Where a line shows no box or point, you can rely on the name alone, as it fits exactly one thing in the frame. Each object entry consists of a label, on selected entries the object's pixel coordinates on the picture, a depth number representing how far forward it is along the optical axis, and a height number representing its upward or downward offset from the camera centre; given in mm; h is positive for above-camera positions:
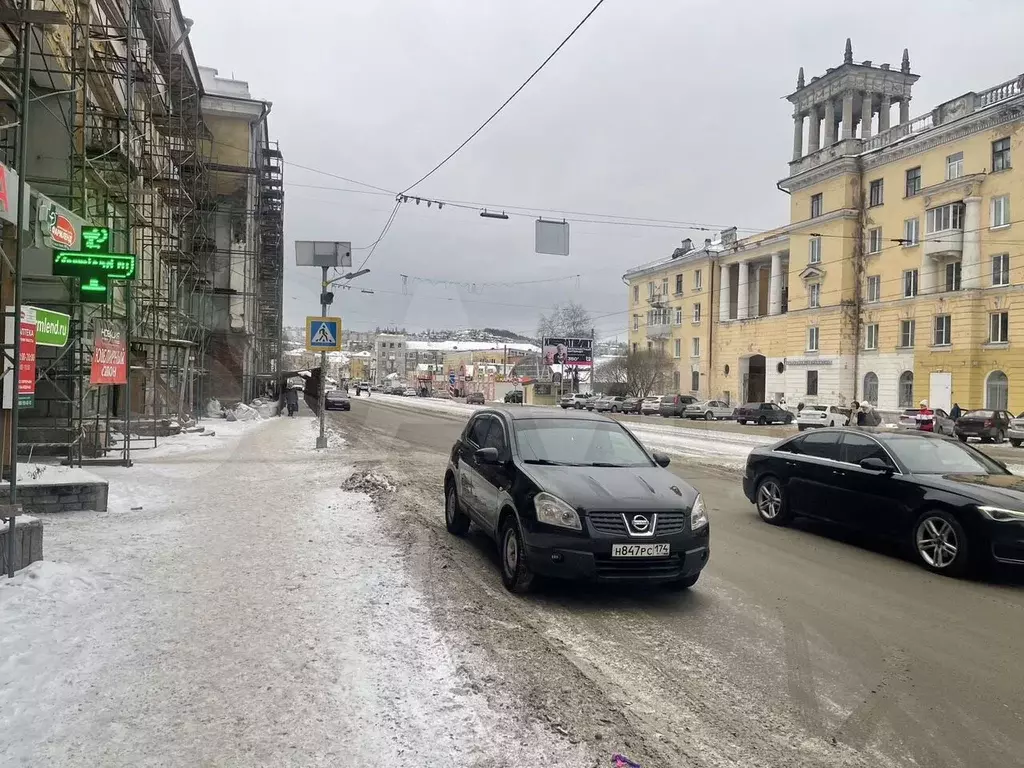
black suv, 5625 -991
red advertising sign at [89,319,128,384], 12922 +330
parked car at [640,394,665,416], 55219 -1428
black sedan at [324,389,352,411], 43625 -1293
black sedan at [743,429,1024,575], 6531 -1032
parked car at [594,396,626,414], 58094 -1489
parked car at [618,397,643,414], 58138 -1462
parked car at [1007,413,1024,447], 27388 -1441
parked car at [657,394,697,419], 52634 -1255
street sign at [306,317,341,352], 18297 +1144
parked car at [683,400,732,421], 50938 -1580
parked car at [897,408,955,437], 27625 -1197
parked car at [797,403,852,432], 40625 -1459
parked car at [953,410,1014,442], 28875 -1223
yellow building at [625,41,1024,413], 38625 +8121
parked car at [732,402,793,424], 45344 -1508
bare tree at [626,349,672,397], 65688 +1326
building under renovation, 13508 +4233
